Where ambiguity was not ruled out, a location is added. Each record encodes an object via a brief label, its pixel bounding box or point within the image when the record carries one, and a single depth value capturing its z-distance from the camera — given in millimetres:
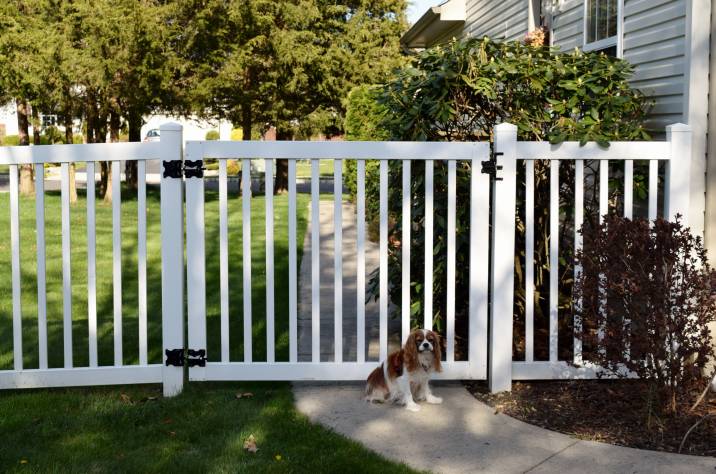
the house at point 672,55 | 5578
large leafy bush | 5988
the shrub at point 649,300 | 4594
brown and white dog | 5074
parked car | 48975
